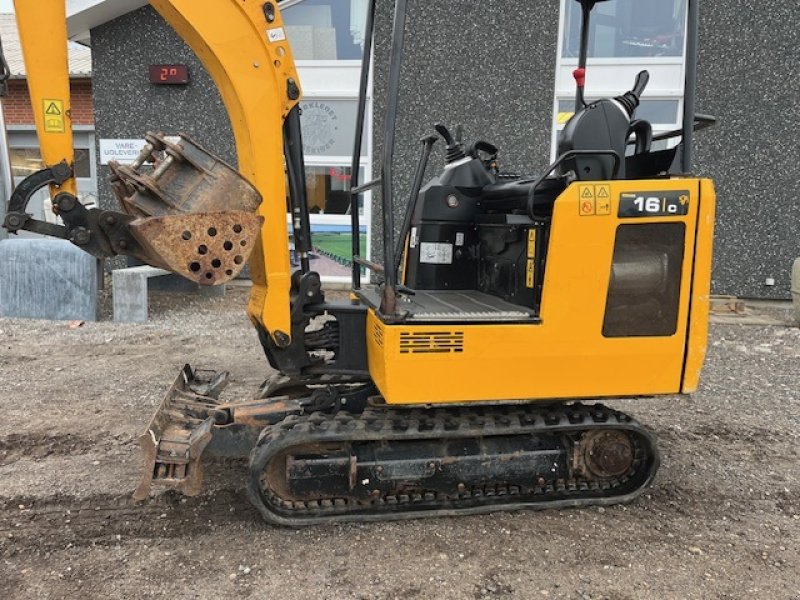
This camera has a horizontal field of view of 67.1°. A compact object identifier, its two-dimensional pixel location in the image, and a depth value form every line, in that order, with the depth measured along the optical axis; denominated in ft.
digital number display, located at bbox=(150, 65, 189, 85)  31.48
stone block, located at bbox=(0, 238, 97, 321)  26.30
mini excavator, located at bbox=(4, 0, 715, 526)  9.57
